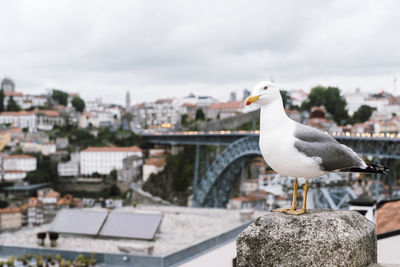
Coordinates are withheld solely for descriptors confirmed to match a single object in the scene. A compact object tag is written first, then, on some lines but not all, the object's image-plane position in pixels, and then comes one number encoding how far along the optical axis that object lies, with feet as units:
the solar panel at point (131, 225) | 63.46
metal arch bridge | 128.15
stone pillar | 10.59
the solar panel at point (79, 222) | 66.03
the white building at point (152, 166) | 210.59
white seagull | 11.64
